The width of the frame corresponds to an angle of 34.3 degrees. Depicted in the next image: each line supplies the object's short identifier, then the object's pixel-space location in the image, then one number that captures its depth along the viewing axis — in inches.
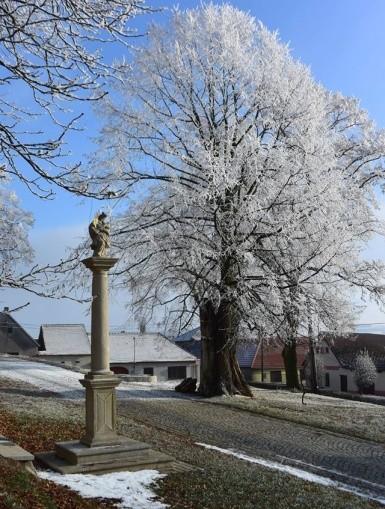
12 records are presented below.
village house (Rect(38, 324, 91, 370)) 2223.2
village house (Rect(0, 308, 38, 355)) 2313.0
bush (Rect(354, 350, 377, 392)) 2146.9
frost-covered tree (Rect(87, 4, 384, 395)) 717.3
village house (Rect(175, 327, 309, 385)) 2600.9
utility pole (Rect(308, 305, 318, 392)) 1391.7
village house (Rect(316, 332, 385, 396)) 2226.0
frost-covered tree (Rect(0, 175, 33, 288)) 888.0
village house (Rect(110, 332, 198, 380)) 2171.5
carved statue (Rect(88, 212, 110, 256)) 390.0
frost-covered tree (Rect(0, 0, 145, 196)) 255.8
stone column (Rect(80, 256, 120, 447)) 363.6
